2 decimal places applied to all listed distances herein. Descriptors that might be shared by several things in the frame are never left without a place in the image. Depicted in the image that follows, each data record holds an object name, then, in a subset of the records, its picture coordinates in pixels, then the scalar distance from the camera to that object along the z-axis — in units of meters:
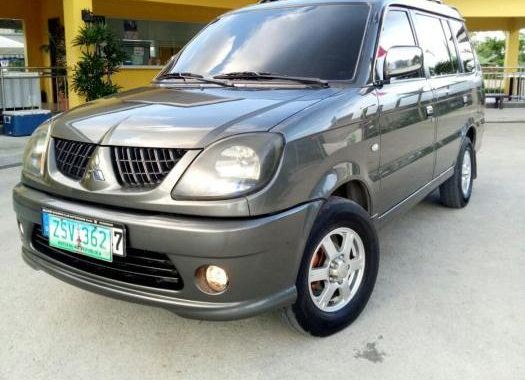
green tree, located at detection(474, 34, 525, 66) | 35.38
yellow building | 14.25
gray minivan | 2.31
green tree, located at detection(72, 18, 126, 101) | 10.59
